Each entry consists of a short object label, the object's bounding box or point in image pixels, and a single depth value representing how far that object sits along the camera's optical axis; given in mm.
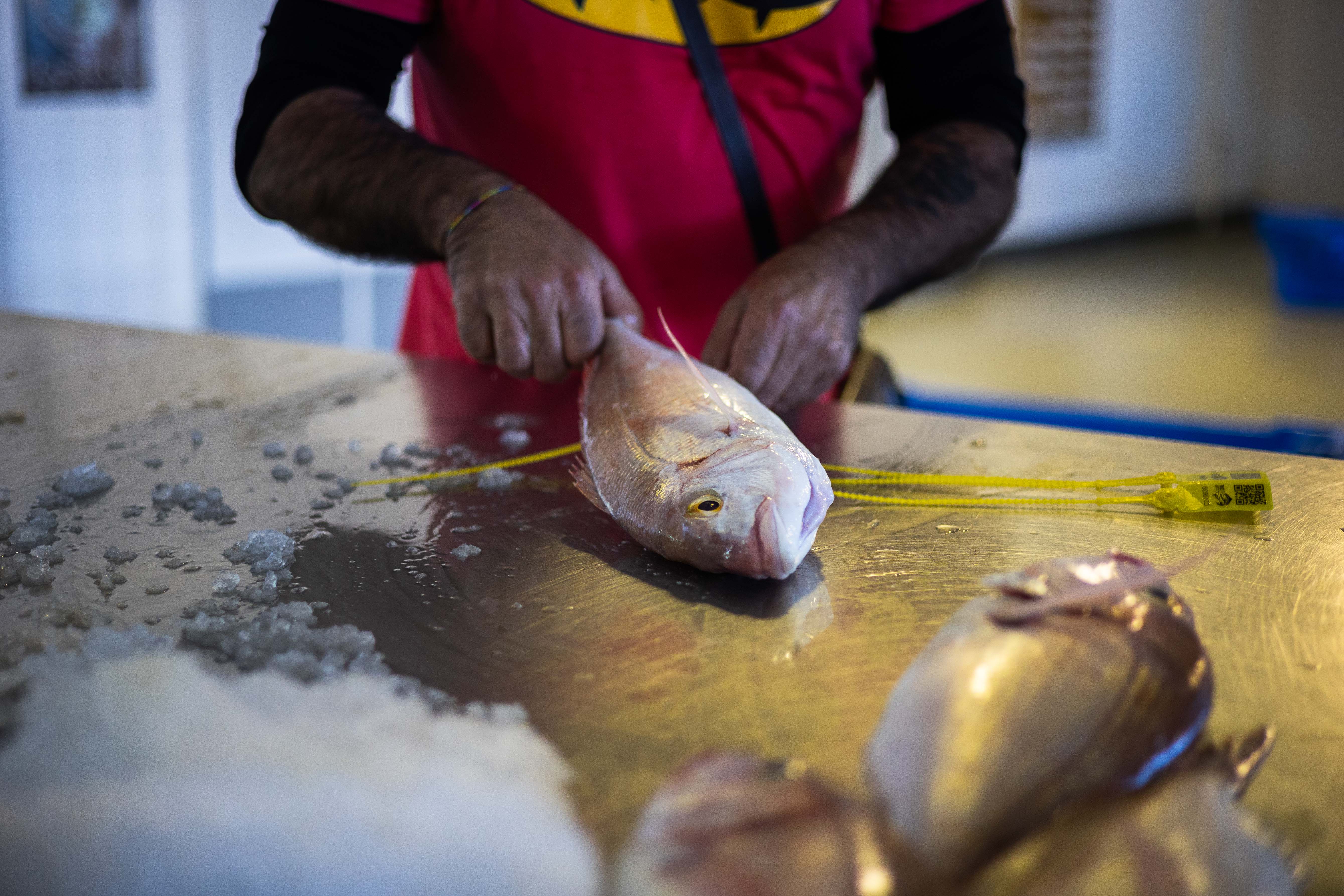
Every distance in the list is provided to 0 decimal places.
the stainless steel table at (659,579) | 767
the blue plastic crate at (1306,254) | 6594
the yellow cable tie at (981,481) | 1238
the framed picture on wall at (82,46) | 4344
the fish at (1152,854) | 573
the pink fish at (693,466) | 1003
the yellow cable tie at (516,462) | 1307
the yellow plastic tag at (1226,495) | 1174
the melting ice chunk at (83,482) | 1220
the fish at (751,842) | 583
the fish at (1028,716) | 611
